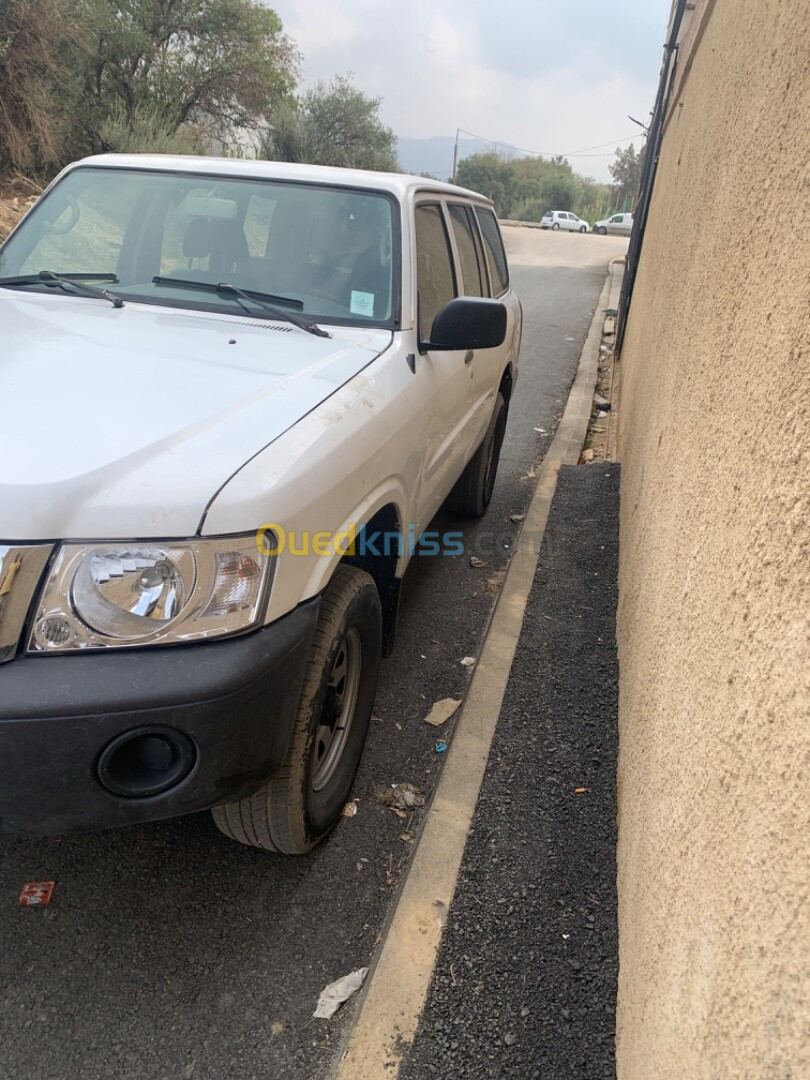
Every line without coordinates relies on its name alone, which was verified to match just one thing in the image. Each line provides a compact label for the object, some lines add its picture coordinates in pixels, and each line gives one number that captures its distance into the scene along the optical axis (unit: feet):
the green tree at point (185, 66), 60.44
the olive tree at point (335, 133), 78.84
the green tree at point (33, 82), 46.50
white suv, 5.34
